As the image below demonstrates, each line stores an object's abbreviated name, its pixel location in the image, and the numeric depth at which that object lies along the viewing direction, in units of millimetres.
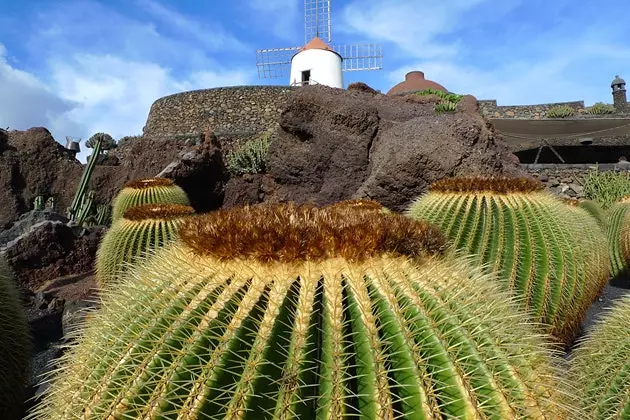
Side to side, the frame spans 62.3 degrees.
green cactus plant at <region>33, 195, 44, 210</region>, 12120
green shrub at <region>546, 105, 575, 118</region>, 24938
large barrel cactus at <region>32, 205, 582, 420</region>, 1298
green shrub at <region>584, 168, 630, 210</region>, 12258
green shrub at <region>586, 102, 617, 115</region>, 25270
